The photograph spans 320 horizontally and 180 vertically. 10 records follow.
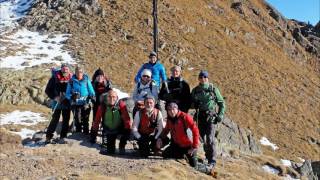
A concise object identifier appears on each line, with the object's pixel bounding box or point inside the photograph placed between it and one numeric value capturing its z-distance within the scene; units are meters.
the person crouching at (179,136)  11.57
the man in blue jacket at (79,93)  13.30
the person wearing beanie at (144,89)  12.80
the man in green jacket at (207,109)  12.08
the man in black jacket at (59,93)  13.52
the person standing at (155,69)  13.65
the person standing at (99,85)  14.03
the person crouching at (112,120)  12.46
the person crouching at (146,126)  12.09
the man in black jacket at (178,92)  12.72
